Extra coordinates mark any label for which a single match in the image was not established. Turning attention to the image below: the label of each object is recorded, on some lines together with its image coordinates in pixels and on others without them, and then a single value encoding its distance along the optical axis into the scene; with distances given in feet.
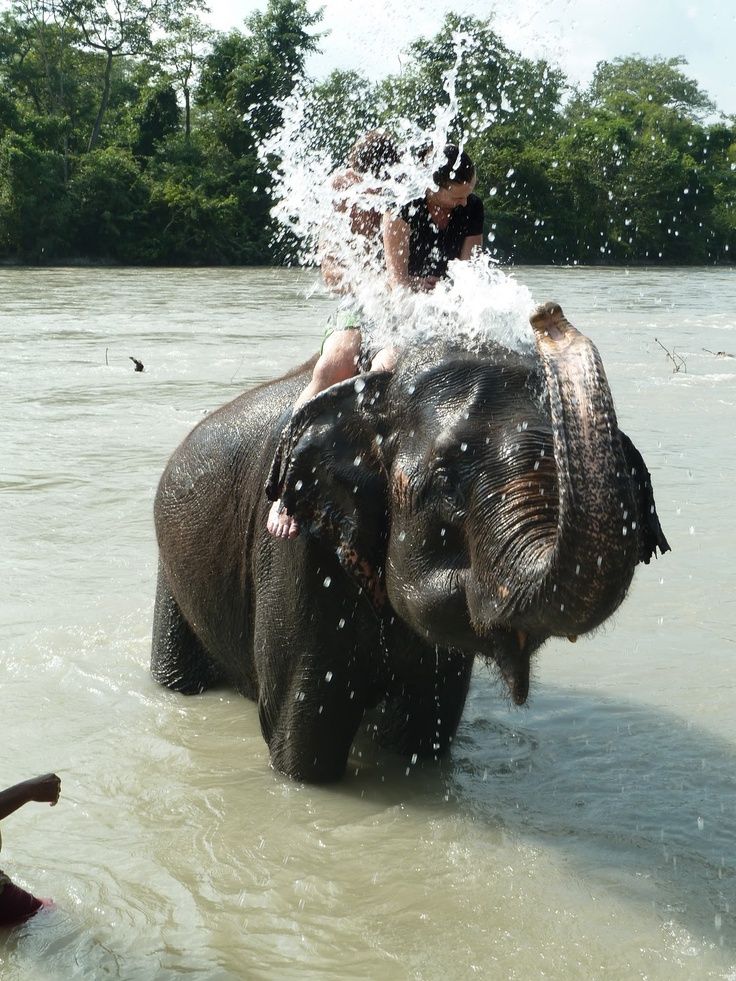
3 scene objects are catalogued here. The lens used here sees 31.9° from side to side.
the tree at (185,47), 170.60
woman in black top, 12.25
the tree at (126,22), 167.43
